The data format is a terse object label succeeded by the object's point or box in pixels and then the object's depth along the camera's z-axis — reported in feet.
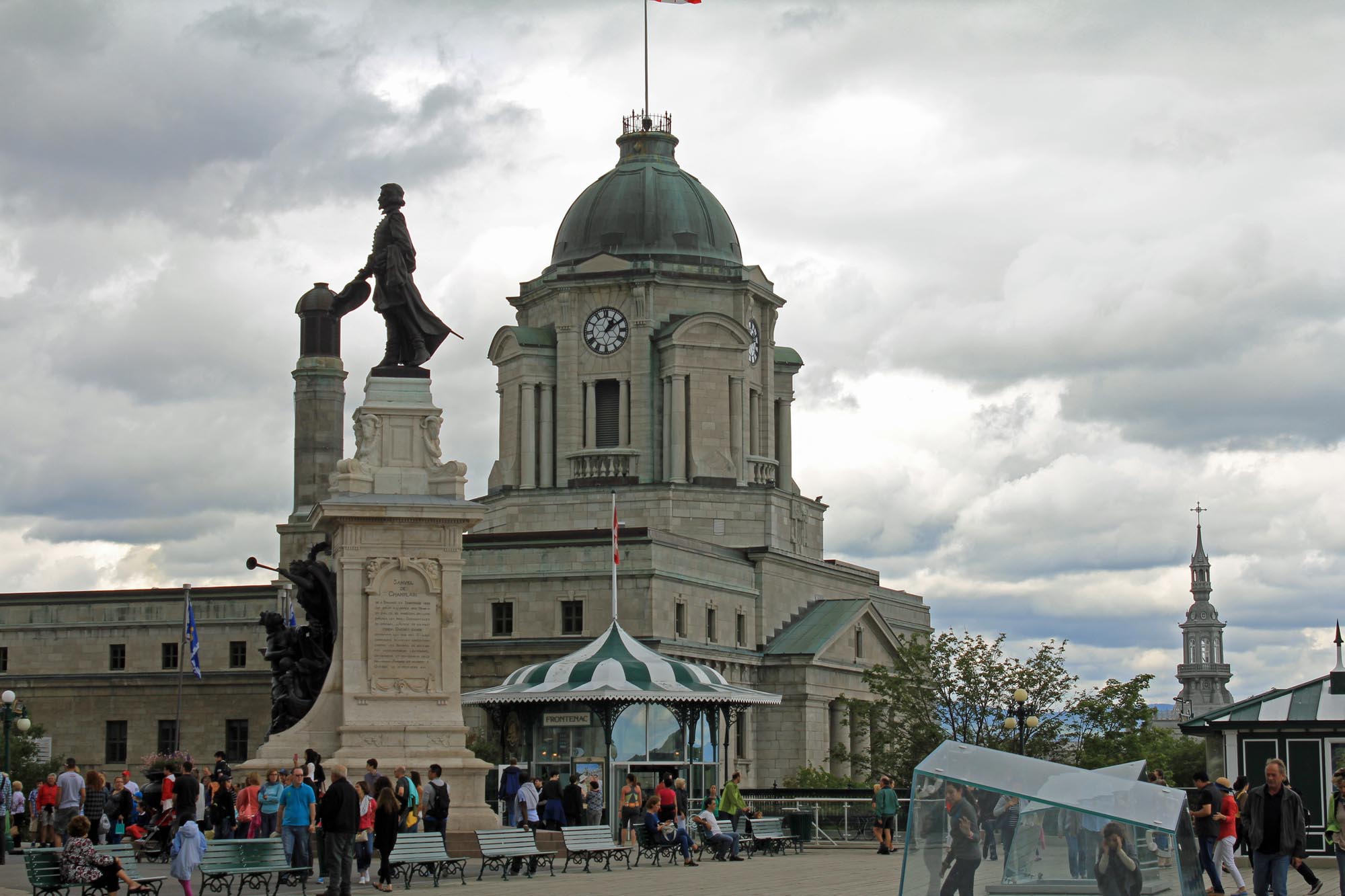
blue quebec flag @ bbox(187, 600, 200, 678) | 230.31
